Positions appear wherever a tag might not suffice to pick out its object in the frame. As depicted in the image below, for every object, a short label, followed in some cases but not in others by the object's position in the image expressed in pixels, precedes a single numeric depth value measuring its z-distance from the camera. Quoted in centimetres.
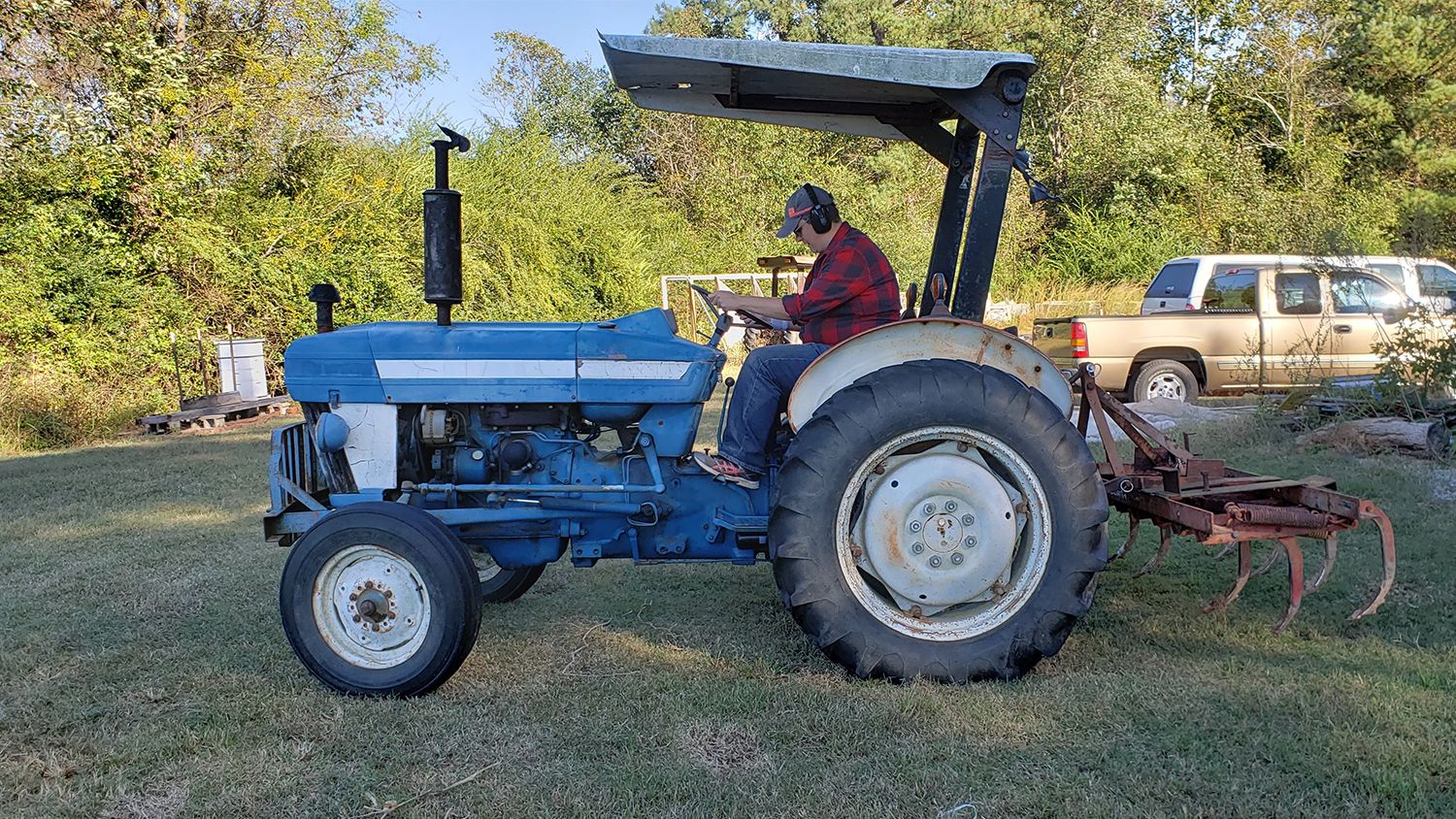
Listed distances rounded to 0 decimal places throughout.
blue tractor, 343
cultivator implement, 355
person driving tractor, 384
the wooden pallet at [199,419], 1114
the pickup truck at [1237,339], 1057
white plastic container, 1229
